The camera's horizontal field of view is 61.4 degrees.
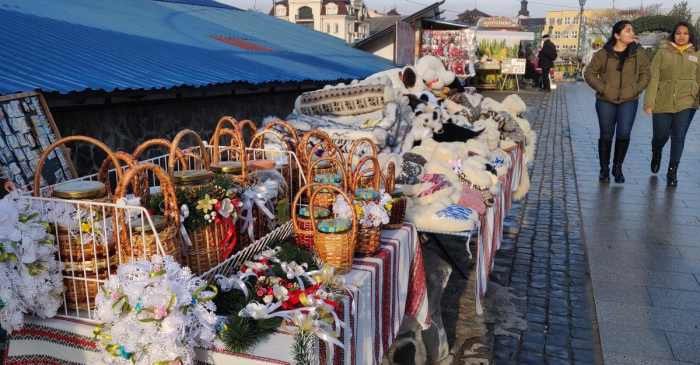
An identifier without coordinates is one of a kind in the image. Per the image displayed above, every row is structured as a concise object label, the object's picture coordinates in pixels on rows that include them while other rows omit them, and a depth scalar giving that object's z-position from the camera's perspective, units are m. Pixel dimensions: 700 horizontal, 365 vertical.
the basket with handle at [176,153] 2.24
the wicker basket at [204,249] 2.18
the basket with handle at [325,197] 2.86
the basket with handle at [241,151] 2.63
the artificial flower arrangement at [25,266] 1.89
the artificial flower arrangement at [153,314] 1.76
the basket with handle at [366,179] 3.24
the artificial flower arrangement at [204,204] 2.18
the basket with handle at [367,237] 2.70
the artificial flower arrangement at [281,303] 1.90
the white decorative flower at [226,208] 2.24
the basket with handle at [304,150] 3.21
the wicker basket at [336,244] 2.42
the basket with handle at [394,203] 3.14
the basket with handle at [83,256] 2.01
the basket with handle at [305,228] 2.59
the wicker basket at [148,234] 1.92
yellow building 92.26
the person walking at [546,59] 22.61
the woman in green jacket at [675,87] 7.42
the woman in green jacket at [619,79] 7.39
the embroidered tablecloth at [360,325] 1.94
